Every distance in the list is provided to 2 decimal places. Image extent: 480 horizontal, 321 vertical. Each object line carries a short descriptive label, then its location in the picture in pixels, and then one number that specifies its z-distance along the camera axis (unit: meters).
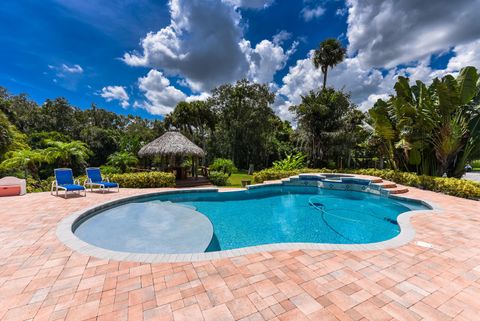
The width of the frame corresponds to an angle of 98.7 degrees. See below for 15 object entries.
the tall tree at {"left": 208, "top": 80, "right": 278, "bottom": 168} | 25.12
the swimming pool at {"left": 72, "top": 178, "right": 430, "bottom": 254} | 5.49
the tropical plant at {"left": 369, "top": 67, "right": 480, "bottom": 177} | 10.39
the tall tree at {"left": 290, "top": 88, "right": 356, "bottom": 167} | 19.48
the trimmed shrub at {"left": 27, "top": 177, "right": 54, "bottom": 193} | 10.35
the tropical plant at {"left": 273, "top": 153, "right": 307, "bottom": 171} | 16.92
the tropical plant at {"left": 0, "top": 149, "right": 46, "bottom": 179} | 11.38
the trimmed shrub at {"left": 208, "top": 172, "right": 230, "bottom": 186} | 14.66
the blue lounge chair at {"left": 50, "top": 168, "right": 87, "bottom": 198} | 8.57
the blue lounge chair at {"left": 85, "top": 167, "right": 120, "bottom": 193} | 9.78
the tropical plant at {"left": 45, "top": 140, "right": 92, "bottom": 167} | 12.84
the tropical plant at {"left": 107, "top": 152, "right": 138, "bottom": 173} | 16.66
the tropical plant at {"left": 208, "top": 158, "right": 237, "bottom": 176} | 16.83
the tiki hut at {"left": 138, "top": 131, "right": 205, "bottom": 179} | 14.14
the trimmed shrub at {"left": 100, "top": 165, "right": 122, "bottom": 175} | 15.43
